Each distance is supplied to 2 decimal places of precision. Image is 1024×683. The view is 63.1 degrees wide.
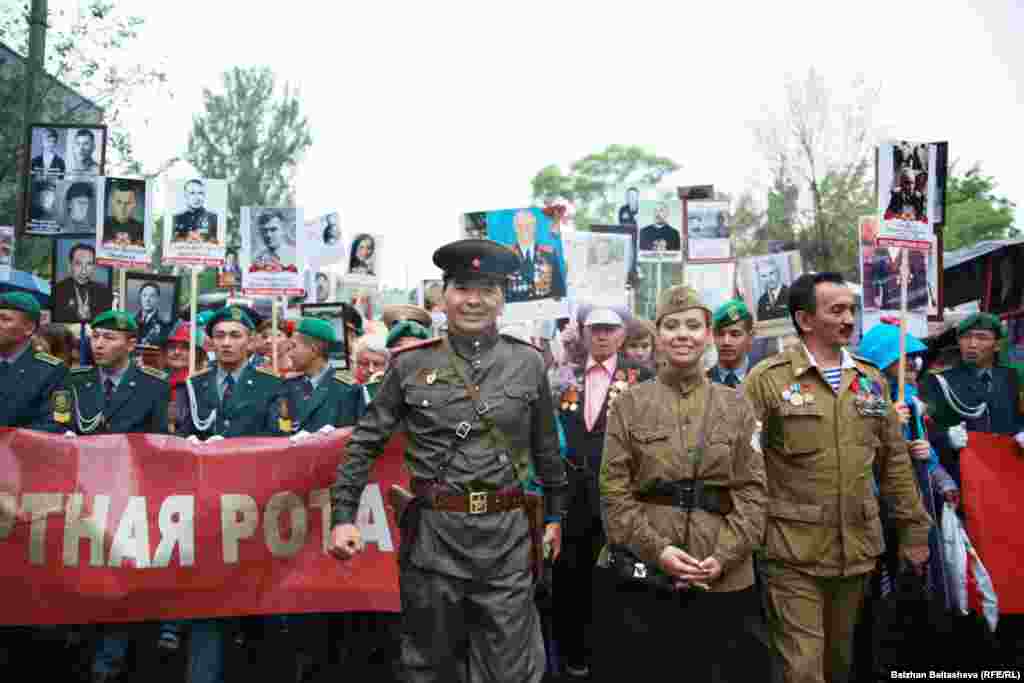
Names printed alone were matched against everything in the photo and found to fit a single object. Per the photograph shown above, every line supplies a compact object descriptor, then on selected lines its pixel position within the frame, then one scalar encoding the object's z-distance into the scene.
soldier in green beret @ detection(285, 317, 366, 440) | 5.29
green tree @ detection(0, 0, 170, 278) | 13.98
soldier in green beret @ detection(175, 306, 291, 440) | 5.27
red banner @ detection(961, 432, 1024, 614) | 4.93
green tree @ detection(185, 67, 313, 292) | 52.41
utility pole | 10.87
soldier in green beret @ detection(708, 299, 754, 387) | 5.34
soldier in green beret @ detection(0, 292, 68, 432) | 5.05
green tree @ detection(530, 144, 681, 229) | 63.19
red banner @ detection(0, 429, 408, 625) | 4.51
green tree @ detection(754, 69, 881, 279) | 26.53
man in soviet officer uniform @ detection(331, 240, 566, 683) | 3.31
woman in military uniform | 3.35
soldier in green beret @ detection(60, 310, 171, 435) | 5.11
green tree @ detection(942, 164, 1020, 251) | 33.03
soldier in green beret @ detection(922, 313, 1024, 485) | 5.69
